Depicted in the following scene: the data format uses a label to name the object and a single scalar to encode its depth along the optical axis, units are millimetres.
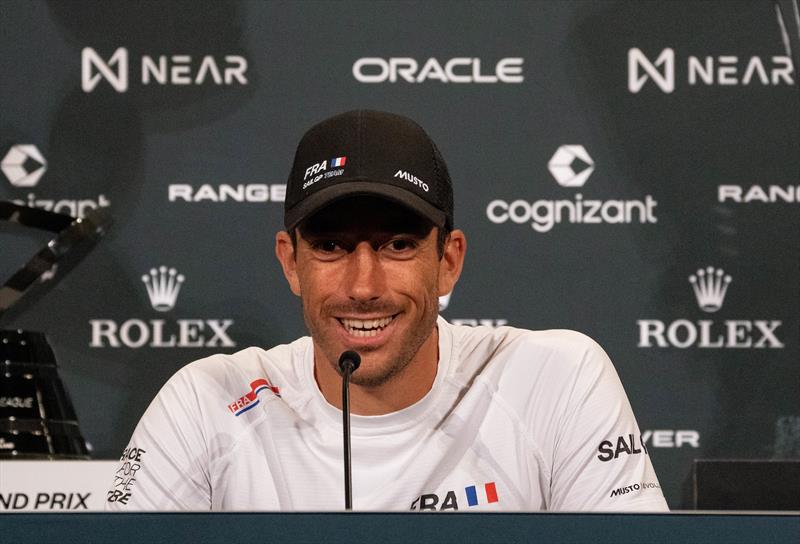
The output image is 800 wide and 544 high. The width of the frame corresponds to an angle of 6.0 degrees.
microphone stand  6662
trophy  7545
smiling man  6926
